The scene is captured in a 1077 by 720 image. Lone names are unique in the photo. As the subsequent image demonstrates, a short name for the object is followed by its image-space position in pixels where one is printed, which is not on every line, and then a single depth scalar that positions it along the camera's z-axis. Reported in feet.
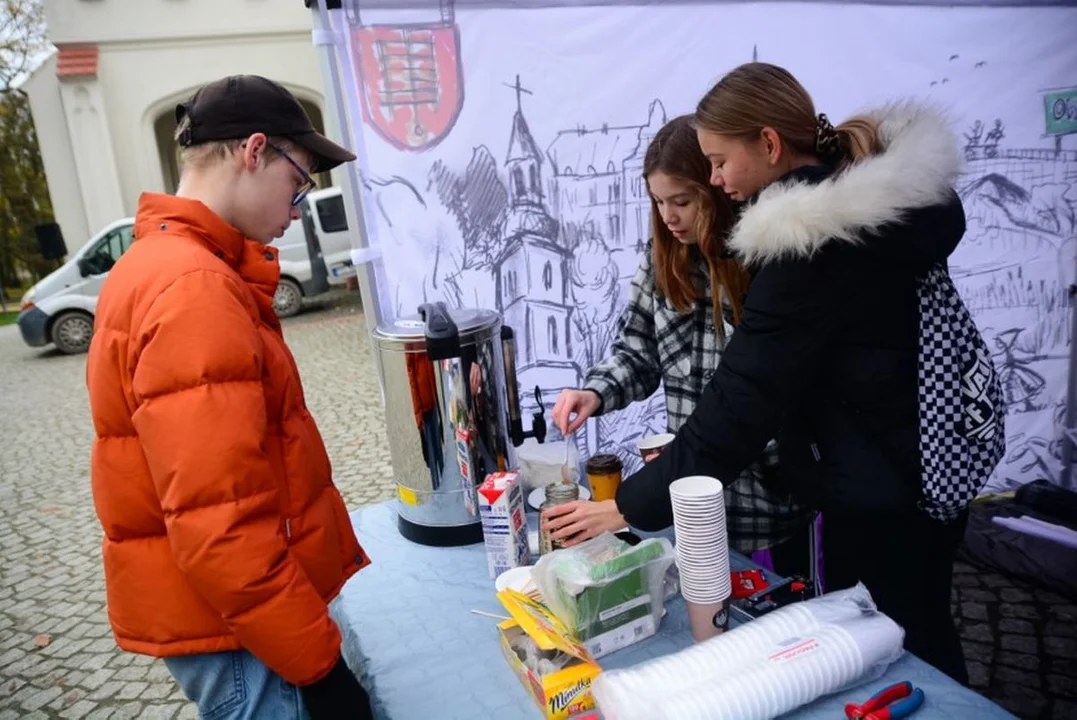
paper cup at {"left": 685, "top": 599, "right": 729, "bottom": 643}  3.92
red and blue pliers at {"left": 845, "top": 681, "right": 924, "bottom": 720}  3.34
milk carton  4.83
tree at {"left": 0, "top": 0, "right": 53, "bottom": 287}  62.49
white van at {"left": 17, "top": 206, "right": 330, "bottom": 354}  33.94
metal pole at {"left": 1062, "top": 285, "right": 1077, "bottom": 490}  10.89
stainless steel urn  5.35
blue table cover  3.64
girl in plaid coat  5.37
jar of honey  5.45
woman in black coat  4.05
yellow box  3.55
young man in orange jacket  3.16
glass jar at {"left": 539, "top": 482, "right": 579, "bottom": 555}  5.24
